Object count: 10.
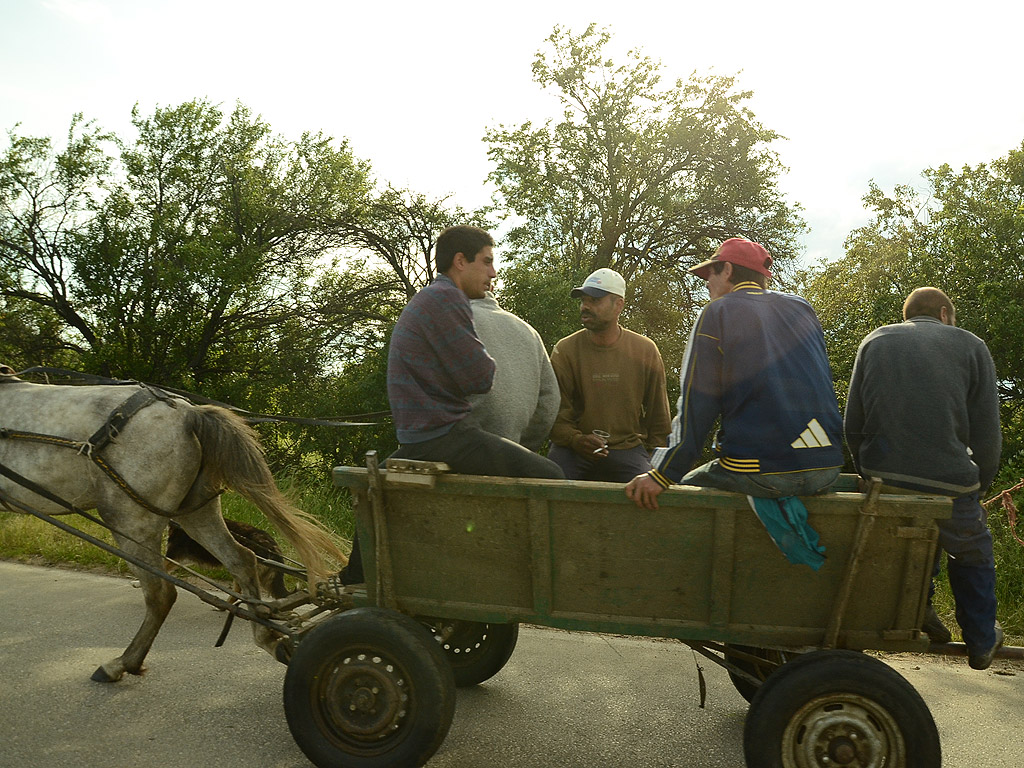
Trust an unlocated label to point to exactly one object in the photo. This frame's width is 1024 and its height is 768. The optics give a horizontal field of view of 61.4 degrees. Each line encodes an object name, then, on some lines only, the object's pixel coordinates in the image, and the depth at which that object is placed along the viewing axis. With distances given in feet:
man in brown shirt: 14.79
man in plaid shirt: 10.70
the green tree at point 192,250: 52.08
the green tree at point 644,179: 62.23
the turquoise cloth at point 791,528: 9.35
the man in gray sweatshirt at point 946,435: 11.01
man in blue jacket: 9.65
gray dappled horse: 14.78
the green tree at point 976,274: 36.58
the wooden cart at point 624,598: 9.28
